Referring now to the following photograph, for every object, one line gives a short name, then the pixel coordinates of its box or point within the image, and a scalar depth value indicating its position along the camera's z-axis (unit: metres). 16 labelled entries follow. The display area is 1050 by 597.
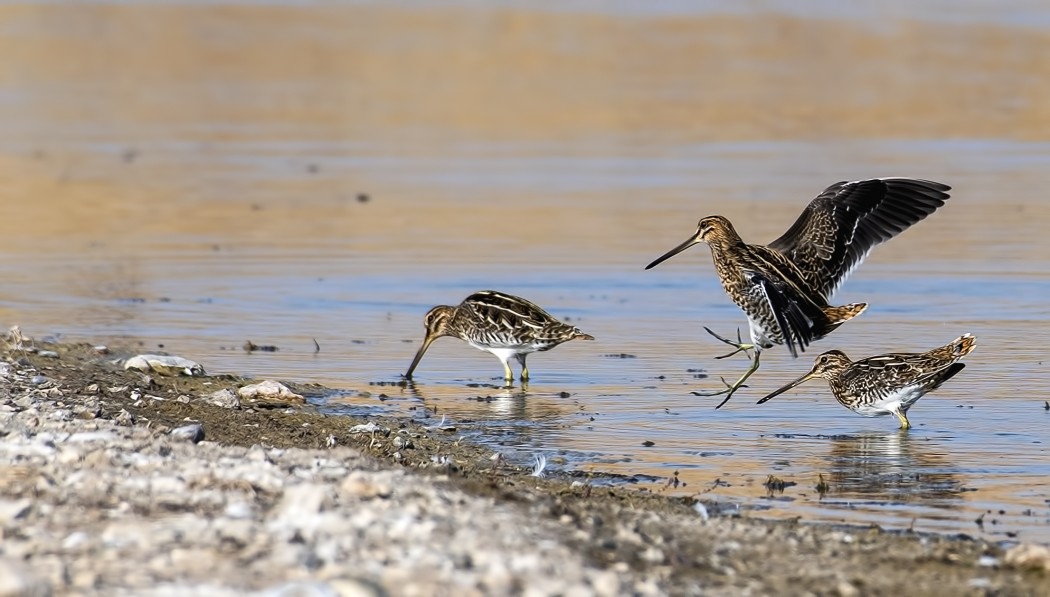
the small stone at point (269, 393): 20.78
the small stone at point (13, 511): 13.05
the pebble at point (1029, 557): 13.30
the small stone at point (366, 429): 18.83
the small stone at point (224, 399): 19.91
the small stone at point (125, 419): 17.31
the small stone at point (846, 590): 12.57
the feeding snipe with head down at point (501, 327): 23.87
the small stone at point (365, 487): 13.77
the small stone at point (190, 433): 16.55
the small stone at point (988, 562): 13.52
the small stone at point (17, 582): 11.16
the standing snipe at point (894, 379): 20.30
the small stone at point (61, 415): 16.98
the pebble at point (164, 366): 22.05
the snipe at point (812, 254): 21.36
